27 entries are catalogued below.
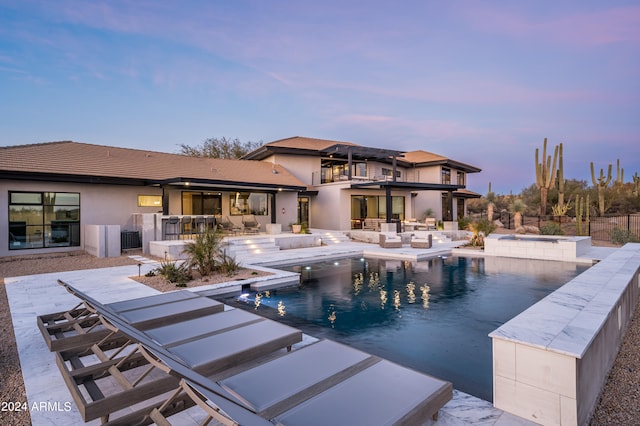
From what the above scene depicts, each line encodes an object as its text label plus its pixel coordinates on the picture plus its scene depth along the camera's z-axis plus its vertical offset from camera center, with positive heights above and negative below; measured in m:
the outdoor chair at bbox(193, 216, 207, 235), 15.79 -0.34
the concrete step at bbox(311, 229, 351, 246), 18.83 -1.30
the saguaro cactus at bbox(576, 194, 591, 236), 20.03 -0.99
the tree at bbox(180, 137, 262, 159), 39.88 +8.46
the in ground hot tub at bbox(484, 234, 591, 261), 12.80 -1.40
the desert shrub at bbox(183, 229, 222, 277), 9.52 -1.04
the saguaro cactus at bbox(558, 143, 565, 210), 26.17 +2.75
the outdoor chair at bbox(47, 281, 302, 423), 2.77 -1.56
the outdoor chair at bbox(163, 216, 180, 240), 14.93 -0.50
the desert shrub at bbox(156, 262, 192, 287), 8.83 -1.57
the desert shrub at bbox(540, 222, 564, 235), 18.95 -1.02
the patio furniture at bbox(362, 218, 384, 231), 21.67 -0.62
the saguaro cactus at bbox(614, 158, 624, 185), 30.86 +3.54
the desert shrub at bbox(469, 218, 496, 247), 16.45 -0.91
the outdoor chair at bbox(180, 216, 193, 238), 15.24 -0.43
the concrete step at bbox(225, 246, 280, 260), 13.76 -1.53
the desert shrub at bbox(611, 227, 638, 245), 16.67 -1.31
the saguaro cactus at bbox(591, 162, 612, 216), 28.12 +2.73
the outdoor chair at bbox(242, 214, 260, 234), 18.91 -0.57
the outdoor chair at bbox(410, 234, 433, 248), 16.25 -1.41
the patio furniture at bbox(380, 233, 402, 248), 16.50 -1.35
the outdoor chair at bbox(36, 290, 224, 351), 4.12 -1.54
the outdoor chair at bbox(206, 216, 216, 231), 16.02 -0.21
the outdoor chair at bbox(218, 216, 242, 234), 17.27 -0.53
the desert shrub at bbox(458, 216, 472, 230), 23.20 -0.81
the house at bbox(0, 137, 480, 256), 14.01 +1.58
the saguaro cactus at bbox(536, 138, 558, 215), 25.45 +3.06
